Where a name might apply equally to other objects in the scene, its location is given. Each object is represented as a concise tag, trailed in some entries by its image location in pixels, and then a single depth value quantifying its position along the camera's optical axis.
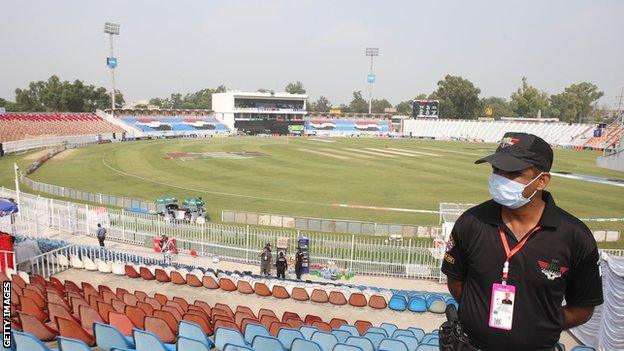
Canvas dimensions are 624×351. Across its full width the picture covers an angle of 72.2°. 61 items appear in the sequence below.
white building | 111.38
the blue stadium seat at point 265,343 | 6.68
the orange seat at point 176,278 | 13.04
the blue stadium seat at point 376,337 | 7.83
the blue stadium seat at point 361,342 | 6.84
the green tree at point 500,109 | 160.25
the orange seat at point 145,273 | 13.29
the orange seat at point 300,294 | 12.49
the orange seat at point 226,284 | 12.73
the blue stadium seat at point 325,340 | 7.22
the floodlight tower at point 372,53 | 138.00
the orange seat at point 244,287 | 12.62
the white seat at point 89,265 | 13.91
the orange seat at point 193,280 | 12.93
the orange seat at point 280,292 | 12.49
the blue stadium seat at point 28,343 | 5.85
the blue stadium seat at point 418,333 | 8.50
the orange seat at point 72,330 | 7.24
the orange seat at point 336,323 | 9.73
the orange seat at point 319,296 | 12.34
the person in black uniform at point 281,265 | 16.16
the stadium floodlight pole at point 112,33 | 96.31
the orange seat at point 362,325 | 9.80
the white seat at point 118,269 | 13.65
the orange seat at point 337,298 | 12.30
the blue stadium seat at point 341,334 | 7.53
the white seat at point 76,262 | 13.98
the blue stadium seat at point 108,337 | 6.82
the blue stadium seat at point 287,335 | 7.46
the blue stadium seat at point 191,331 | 7.05
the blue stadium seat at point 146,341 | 6.30
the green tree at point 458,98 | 131.12
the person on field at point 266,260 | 16.61
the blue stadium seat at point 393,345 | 7.02
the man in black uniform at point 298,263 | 16.59
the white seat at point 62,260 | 13.97
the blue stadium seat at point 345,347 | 6.34
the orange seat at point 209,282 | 12.78
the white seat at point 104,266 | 13.74
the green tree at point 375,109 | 195.15
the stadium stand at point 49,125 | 65.19
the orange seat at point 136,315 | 8.01
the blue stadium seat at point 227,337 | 7.06
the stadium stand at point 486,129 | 92.56
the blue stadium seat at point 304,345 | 6.54
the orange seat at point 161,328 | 7.63
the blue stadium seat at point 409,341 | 7.48
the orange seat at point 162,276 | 13.10
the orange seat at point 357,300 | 12.21
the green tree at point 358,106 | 185.12
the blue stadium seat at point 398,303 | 12.16
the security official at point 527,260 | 2.65
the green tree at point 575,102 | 139.62
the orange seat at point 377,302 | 12.16
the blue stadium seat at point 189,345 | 6.18
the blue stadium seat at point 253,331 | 7.59
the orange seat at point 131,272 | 13.44
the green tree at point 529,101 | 133.25
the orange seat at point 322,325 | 9.14
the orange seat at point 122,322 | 7.71
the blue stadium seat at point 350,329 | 8.60
